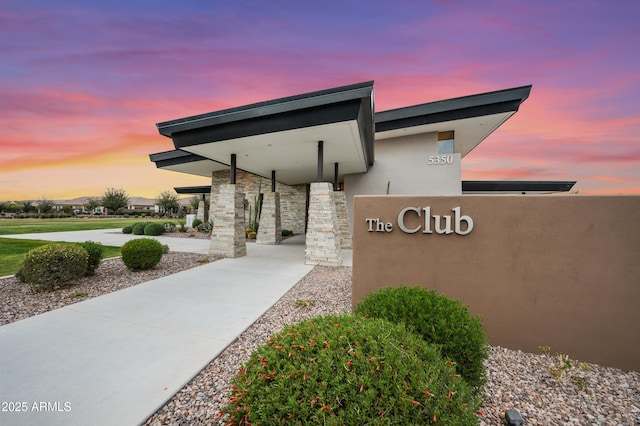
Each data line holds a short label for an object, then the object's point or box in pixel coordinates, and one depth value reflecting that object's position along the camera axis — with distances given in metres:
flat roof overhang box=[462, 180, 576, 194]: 18.03
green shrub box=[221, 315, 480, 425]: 1.23
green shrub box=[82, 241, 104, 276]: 5.99
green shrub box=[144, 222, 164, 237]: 16.22
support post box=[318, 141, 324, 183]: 8.07
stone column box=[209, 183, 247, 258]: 9.25
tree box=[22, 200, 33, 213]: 41.16
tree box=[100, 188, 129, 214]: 38.84
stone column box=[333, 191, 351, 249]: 11.90
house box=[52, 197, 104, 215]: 51.47
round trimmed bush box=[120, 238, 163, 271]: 6.55
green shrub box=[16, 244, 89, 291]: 4.87
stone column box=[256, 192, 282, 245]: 12.71
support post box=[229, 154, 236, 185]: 9.62
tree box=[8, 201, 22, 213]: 40.81
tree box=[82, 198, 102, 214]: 48.62
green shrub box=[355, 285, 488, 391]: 2.21
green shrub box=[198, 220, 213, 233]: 16.97
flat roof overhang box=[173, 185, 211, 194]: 23.07
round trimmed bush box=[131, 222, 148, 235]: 16.52
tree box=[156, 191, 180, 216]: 40.67
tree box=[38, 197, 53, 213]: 40.19
